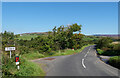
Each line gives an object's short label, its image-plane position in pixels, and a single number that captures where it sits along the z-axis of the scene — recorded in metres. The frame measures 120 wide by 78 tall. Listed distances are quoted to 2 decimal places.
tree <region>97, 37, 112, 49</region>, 36.38
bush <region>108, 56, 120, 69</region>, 11.07
